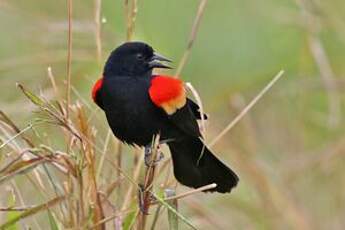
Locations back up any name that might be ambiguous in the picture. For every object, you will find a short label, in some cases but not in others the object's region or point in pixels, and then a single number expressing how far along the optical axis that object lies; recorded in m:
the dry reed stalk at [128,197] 4.72
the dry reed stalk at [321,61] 6.94
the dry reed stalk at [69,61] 4.45
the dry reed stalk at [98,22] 5.02
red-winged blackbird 4.84
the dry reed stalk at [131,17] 4.78
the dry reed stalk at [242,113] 4.76
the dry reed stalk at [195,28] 5.12
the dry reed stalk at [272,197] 6.82
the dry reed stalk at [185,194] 4.11
